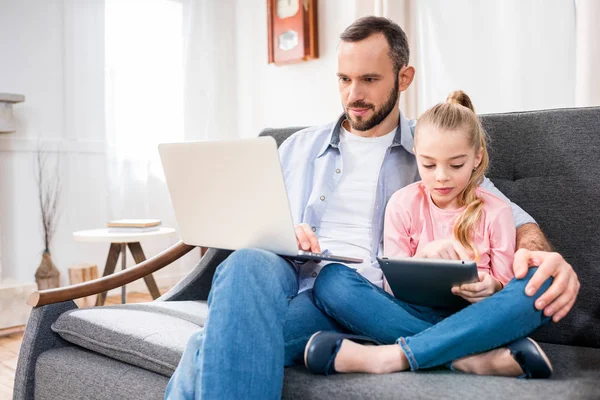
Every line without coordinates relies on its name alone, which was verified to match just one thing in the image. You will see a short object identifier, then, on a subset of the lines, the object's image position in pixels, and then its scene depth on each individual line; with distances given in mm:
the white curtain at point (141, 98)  3570
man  1036
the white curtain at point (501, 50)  2301
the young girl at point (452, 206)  1245
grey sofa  1336
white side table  2760
